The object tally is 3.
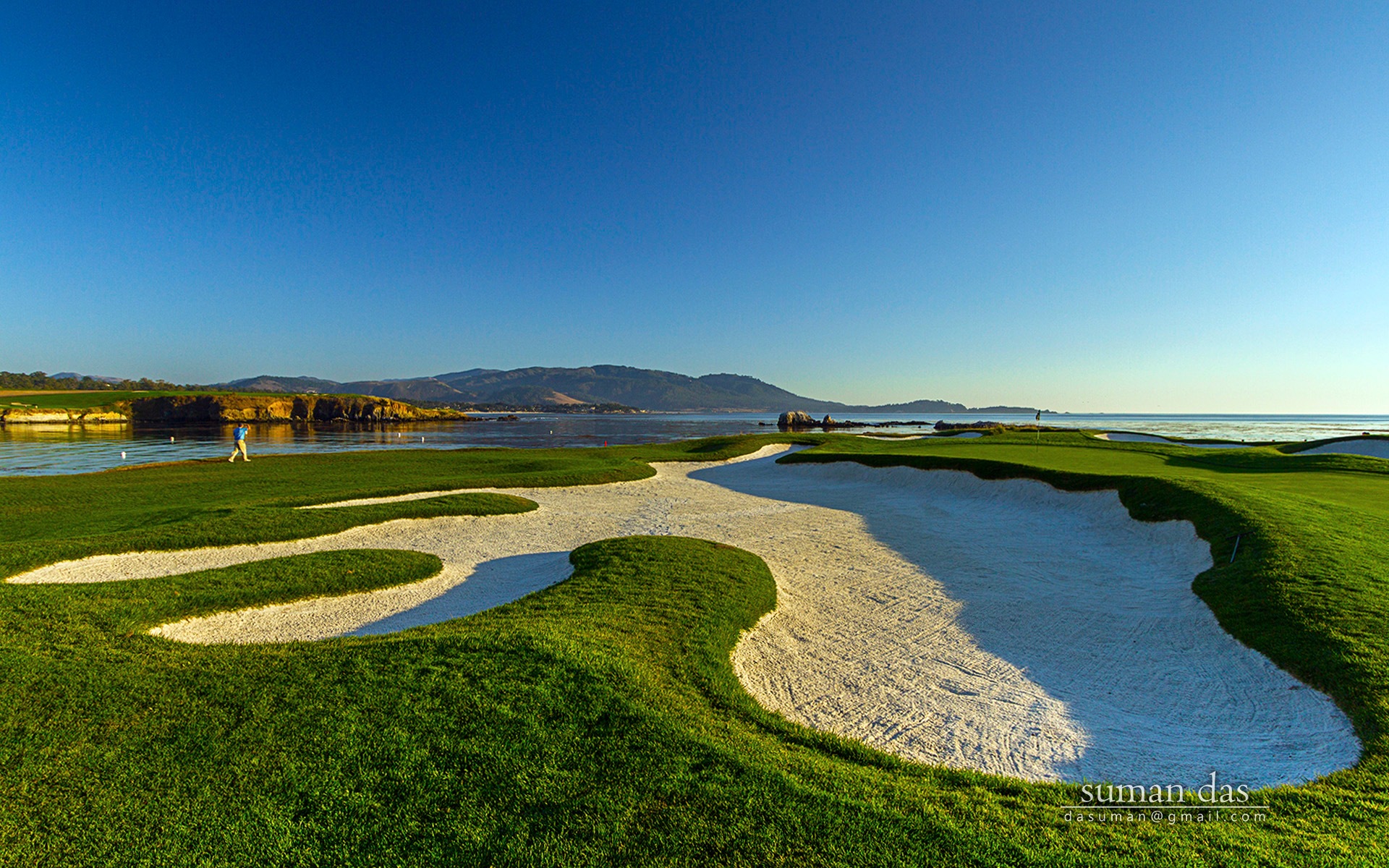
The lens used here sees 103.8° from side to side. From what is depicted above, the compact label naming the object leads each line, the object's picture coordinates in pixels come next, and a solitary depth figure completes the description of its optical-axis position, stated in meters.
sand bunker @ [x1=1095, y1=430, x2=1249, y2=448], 62.25
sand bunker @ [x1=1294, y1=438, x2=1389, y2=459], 35.43
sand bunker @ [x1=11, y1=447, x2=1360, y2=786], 6.55
